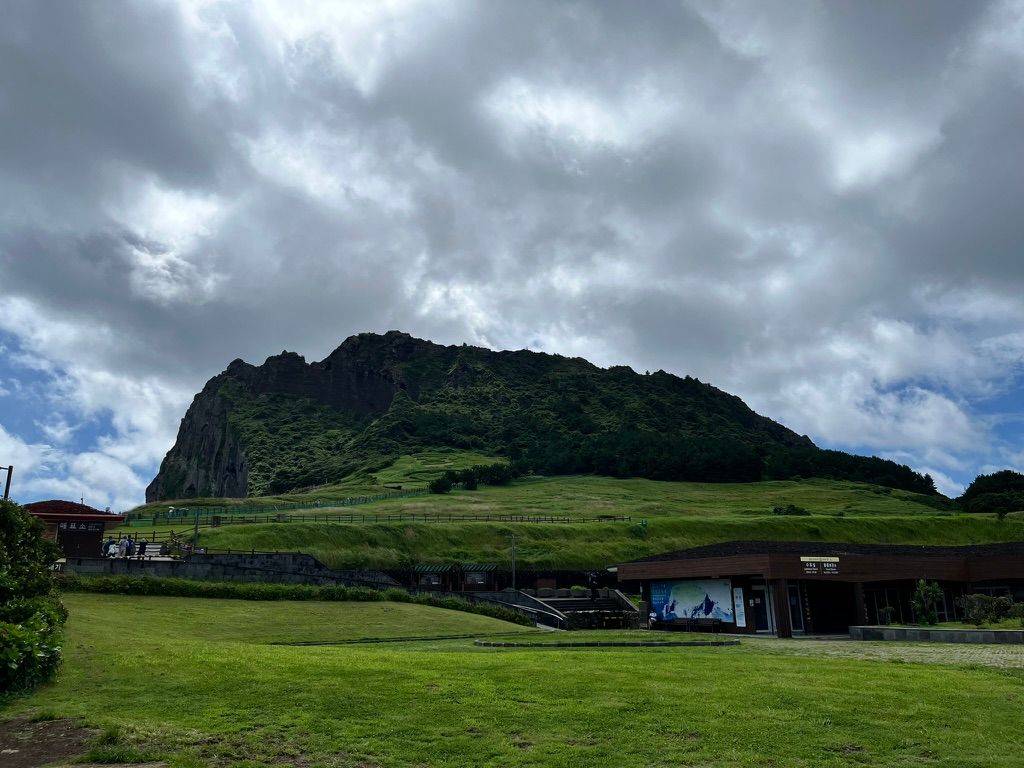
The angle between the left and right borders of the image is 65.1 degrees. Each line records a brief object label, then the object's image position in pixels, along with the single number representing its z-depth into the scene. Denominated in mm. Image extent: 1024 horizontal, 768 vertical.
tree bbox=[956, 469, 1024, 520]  132750
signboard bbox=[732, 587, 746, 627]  47000
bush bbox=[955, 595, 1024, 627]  43594
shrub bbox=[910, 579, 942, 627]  47500
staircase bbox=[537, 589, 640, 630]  47094
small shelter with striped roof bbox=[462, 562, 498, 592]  69000
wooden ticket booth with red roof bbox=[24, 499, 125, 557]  48312
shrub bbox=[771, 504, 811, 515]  110438
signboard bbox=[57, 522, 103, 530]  48738
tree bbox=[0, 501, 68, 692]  15602
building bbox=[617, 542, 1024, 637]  45969
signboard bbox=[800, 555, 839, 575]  45969
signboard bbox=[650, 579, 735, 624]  48094
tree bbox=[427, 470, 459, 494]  135750
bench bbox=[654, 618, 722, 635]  47844
